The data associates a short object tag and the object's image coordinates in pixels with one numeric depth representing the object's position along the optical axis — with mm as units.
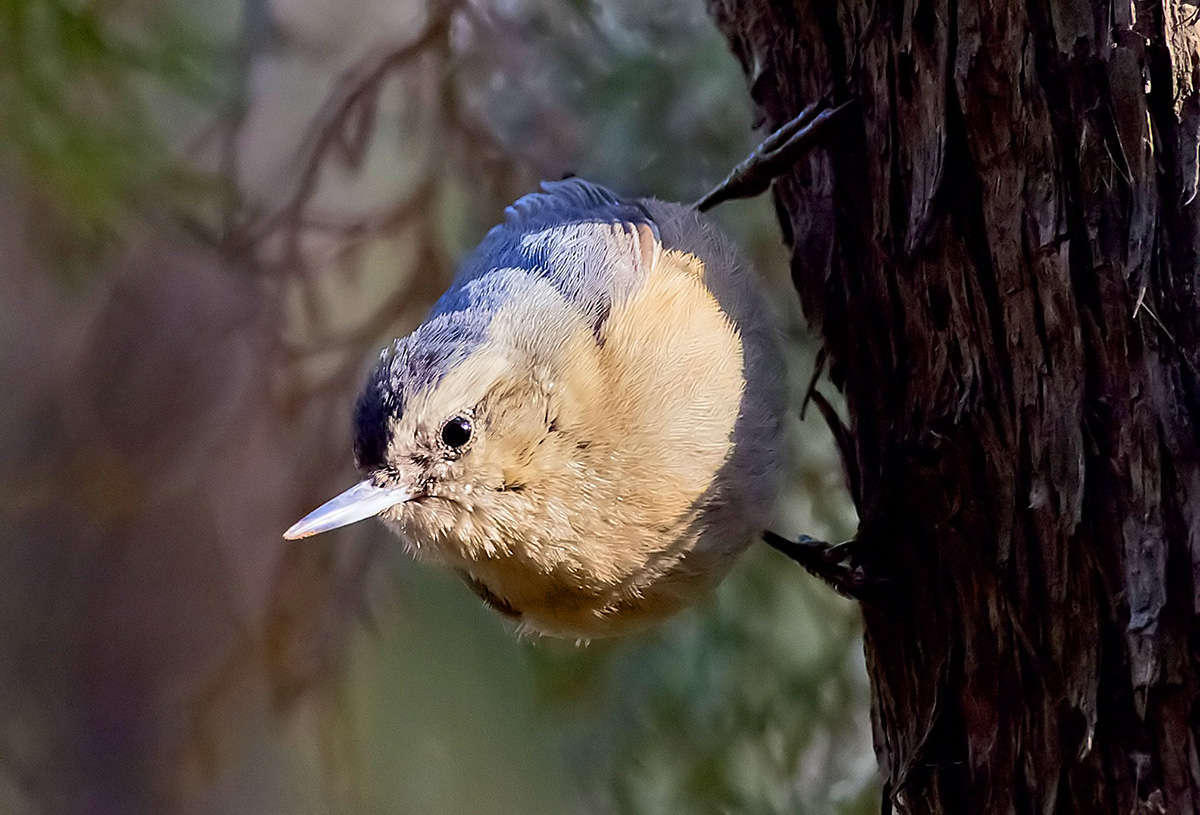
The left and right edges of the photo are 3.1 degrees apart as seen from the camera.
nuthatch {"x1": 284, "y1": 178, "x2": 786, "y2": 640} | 2705
